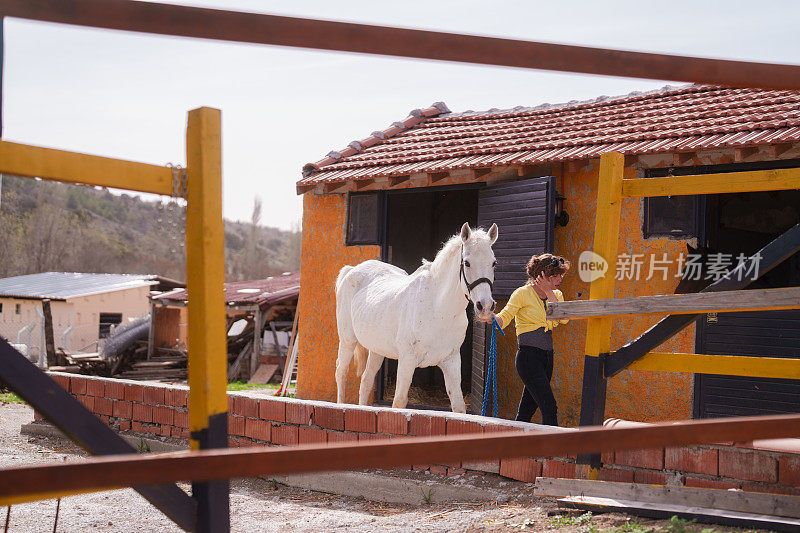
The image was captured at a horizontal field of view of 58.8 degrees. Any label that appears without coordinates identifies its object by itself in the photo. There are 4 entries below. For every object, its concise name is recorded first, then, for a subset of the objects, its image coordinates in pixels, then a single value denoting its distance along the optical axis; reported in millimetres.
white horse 6180
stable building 6684
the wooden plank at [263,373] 17297
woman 5496
